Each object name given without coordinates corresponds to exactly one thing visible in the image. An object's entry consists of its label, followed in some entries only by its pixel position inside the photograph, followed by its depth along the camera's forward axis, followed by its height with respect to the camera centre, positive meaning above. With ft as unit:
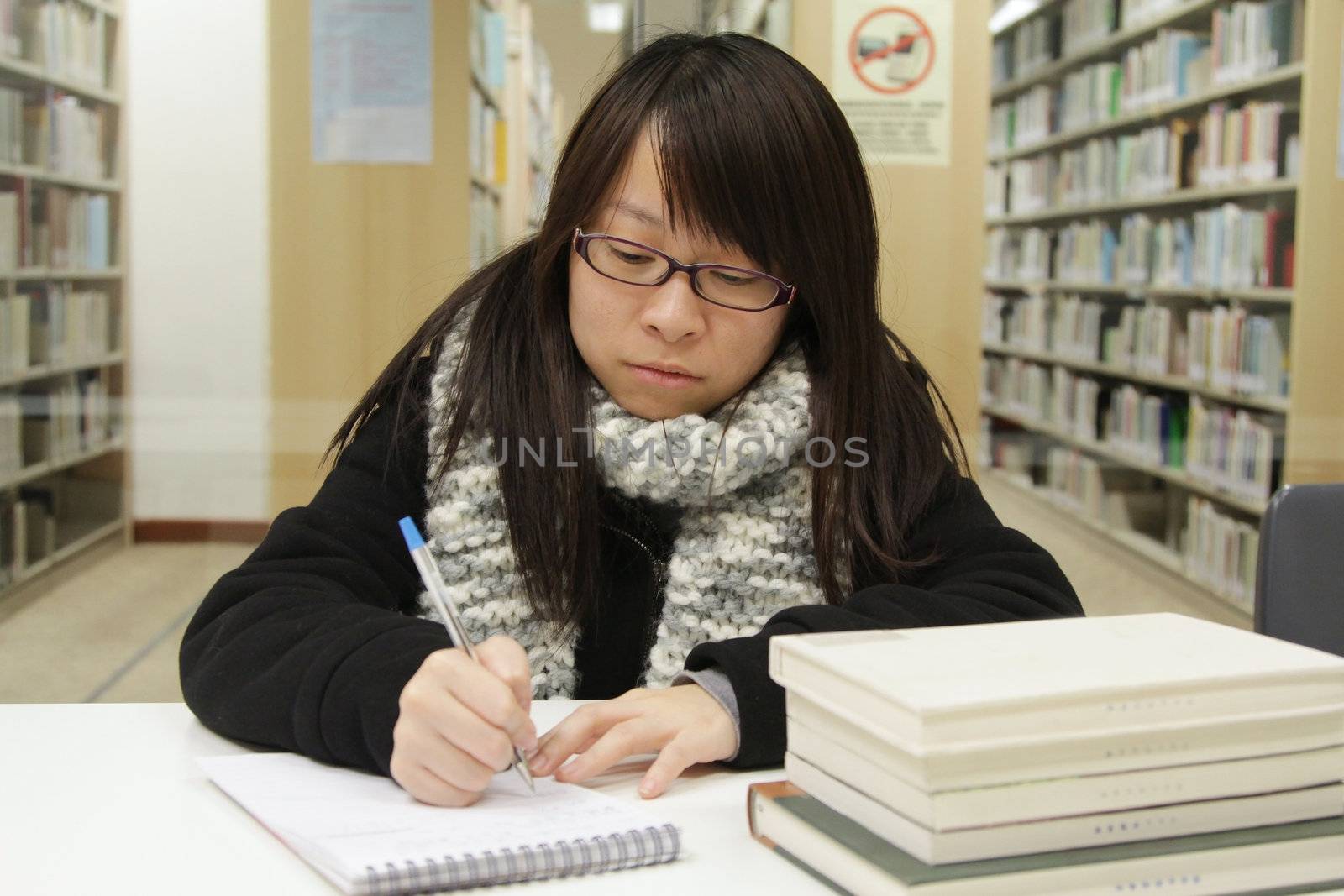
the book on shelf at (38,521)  10.09 -1.73
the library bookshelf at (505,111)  9.68 +1.56
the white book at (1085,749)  1.99 -0.70
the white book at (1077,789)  2.00 -0.77
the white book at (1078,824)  2.01 -0.84
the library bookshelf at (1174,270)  10.34 +0.53
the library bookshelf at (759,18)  9.45 +2.28
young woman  3.67 -0.38
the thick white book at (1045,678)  1.99 -0.60
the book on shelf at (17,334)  9.75 -0.21
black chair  4.01 -0.78
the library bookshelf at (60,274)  9.75 +0.26
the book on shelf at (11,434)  9.82 -0.99
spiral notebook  2.16 -0.96
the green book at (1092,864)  2.00 -0.89
